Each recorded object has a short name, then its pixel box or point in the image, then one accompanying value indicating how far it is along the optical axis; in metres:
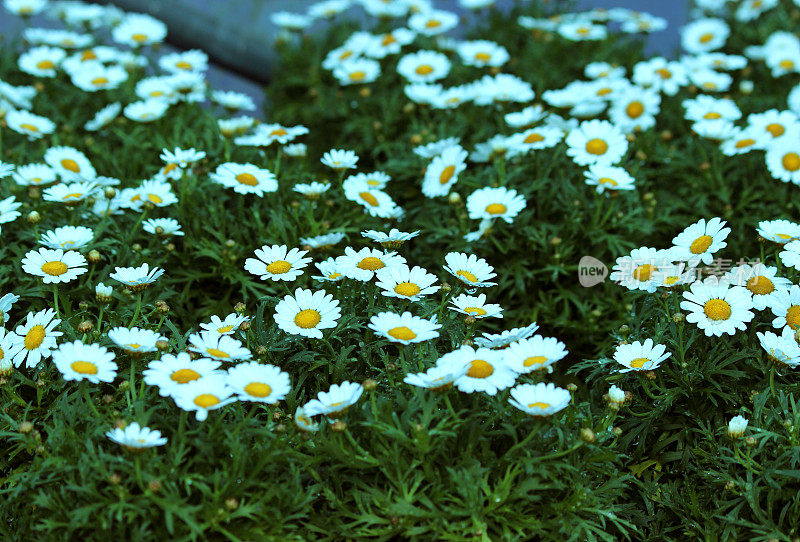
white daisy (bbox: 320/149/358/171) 2.83
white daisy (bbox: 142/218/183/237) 2.60
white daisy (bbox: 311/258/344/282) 2.33
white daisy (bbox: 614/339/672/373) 2.13
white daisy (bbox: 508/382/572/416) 1.81
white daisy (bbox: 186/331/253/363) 1.96
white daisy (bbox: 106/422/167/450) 1.70
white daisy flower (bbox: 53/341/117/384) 1.87
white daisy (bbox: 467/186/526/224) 2.78
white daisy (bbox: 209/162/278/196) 2.75
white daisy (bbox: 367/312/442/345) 1.99
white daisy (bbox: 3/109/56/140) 3.26
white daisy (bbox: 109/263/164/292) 2.22
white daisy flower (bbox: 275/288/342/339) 2.13
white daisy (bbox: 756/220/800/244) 2.40
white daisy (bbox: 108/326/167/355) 1.95
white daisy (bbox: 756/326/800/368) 2.07
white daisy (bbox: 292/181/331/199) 2.76
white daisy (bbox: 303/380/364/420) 1.84
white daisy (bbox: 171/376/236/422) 1.76
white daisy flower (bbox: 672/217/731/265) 2.33
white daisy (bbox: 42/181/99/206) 2.65
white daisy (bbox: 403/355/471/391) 1.82
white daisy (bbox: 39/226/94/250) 2.46
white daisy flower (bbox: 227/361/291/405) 1.84
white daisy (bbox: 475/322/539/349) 2.04
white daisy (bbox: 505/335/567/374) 1.91
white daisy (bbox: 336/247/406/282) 2.25
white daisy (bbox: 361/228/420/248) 2.39
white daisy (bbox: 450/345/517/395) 1.86
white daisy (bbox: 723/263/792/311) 2.24
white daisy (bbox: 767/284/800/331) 2.16
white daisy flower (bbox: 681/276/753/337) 2.18
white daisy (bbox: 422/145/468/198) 3.00
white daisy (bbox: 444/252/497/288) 2.31
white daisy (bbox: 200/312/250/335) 2.12
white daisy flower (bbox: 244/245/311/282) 2.33
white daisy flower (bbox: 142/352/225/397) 1.84
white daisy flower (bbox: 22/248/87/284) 2.28
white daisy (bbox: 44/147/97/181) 3.04
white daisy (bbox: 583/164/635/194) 2.86
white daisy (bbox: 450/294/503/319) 2.13
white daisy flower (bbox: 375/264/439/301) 2.18
